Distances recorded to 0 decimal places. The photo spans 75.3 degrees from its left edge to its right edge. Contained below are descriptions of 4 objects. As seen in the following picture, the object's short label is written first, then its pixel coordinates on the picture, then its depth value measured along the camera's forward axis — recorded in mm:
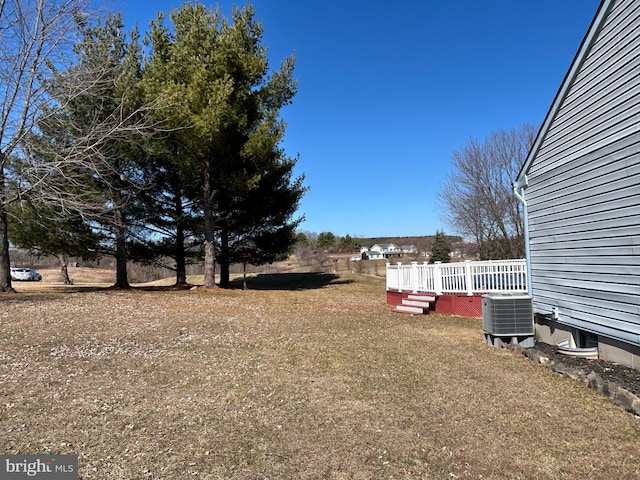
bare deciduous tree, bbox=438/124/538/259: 22500
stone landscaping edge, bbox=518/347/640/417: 3885
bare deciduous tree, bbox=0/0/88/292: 11086
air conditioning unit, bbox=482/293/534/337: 6648
